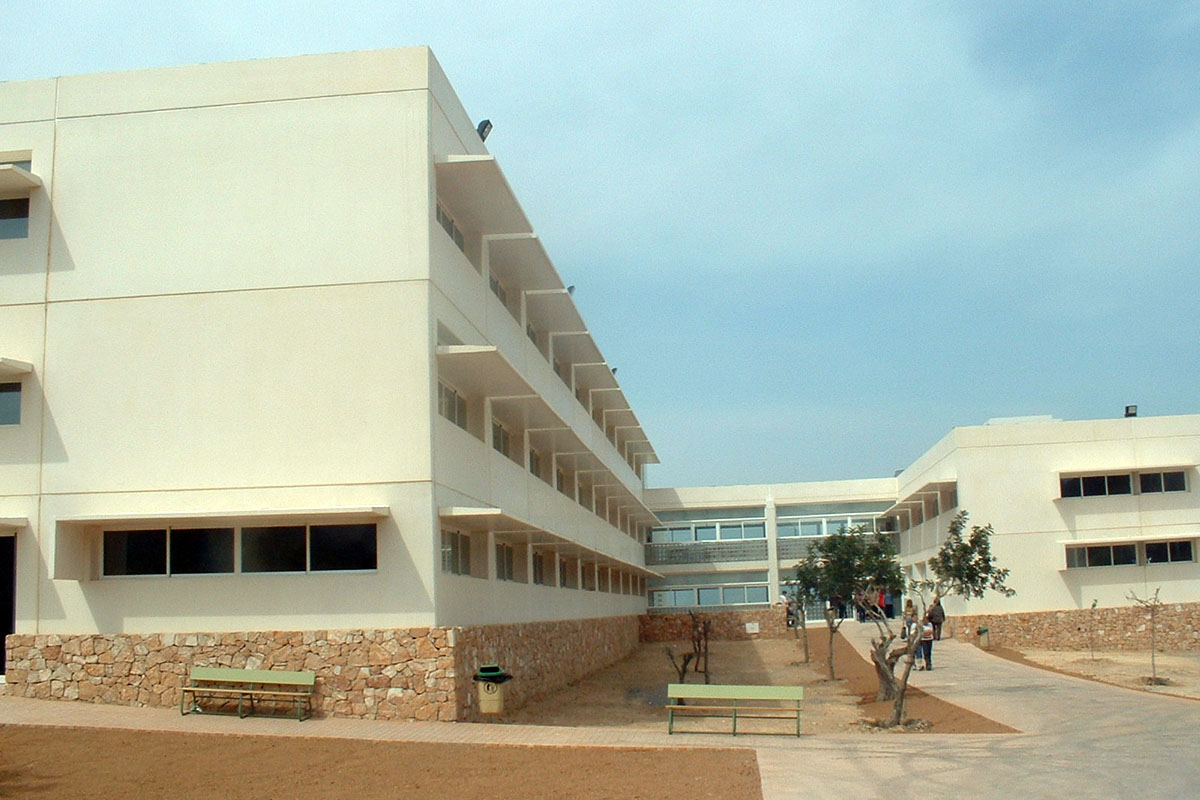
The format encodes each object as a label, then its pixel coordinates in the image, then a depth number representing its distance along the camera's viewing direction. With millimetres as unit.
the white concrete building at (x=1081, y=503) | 39625
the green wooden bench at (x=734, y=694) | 17016
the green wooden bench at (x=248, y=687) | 17094
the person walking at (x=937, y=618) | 28791
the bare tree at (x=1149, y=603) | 38094
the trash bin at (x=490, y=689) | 18203
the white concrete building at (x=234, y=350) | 18078
